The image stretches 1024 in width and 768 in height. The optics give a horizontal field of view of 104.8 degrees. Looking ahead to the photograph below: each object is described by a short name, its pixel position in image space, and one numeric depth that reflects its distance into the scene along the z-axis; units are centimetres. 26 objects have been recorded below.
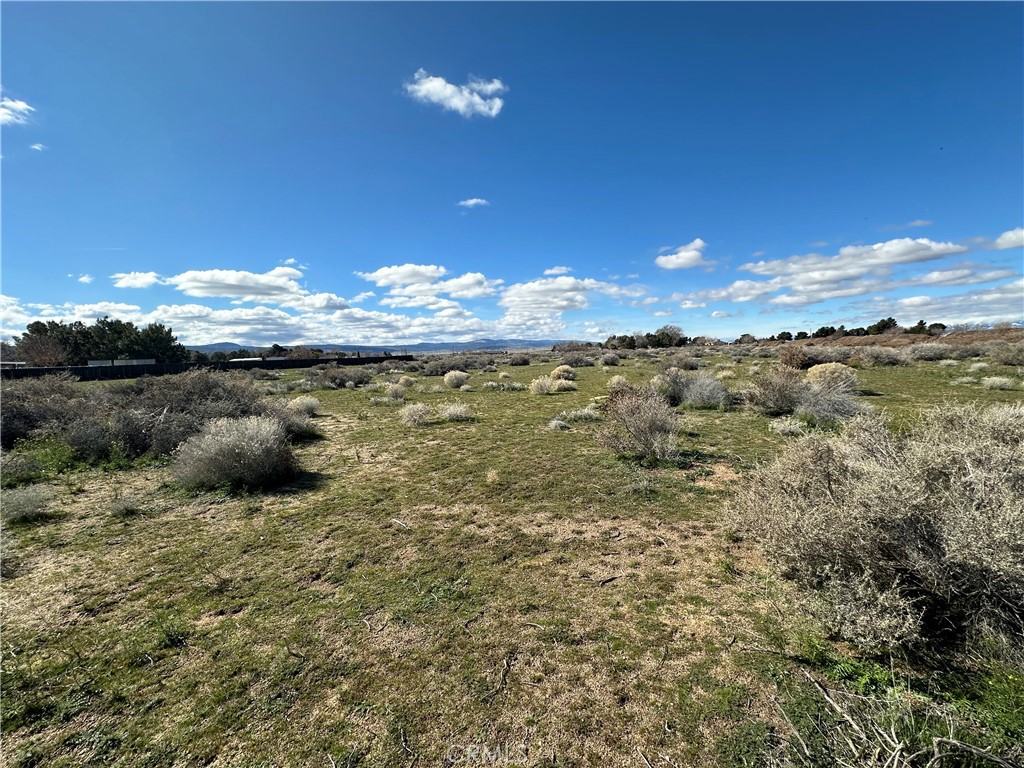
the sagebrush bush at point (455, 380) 2359
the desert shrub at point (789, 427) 961
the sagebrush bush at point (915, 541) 274
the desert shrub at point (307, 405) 1475
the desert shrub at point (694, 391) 1358
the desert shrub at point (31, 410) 1083
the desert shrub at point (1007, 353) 2073
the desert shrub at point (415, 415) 1309
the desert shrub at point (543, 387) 1927
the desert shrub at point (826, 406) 1039
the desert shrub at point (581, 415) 1261
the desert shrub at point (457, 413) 1355
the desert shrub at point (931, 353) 2598
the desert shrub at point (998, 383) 1419
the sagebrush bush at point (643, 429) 842
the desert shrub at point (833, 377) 1283
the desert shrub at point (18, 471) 789
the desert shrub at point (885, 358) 2450
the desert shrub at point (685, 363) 2778
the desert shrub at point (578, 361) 3648
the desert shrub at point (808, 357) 2281
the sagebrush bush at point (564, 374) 2321
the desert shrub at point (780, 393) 1186
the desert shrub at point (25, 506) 613
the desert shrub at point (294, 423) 1134
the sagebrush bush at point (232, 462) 756
